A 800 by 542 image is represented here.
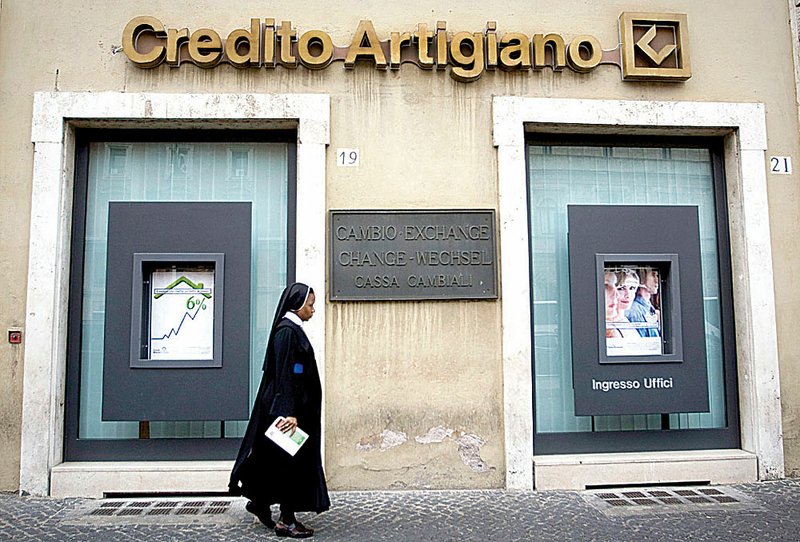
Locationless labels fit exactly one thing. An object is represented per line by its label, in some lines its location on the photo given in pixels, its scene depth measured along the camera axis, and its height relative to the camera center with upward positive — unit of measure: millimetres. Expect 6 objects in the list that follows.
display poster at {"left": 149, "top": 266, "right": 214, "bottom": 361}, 6598 +223
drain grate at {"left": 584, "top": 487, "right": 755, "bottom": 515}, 5909 -1421
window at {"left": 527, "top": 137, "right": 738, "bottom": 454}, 6871 +668
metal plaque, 6520 +711
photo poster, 6832 +208
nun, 5059 -666
